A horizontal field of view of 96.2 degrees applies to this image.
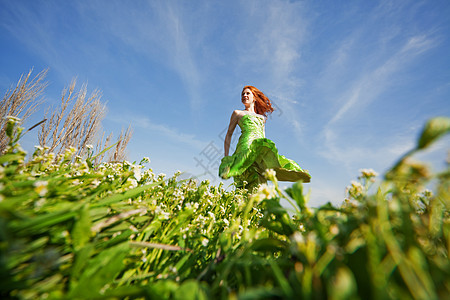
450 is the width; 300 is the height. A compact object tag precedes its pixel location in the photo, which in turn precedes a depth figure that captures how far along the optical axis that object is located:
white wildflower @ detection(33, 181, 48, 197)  0.64
